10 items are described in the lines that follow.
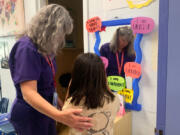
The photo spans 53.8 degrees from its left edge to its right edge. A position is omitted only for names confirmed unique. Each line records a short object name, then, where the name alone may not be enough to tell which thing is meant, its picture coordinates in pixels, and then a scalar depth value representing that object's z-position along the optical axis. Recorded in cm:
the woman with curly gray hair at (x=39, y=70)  74
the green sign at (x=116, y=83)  143
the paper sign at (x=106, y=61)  152
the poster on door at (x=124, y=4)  127
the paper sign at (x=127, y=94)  138
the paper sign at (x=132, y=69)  132
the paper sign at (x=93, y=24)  151
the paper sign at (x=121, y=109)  135
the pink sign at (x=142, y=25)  123
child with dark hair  90
